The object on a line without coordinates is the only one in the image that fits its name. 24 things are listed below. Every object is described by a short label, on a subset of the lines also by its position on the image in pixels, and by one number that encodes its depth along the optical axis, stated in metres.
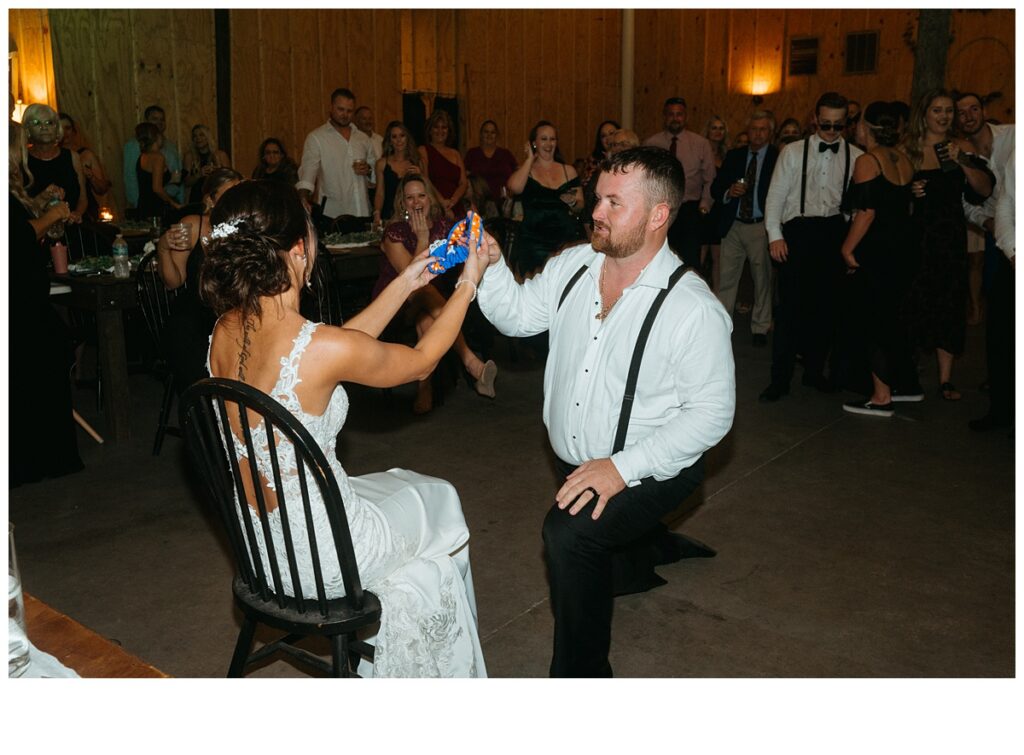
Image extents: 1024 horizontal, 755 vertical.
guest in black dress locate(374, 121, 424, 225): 6.55
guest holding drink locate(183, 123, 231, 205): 7.81
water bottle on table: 4.26
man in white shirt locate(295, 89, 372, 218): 6.89
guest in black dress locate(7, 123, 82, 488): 3.57
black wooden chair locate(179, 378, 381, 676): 1.75
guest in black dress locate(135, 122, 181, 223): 7.70
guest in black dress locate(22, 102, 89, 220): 5.82
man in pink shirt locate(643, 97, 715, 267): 6.78
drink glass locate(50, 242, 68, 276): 4.38
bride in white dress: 1.89
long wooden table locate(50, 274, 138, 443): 4.14
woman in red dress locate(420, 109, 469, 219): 6.94
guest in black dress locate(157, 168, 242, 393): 3.47
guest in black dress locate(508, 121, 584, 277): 5.88
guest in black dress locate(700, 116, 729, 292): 6.98
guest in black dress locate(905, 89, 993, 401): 4.45
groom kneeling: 2.16
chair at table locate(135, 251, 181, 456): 3.97
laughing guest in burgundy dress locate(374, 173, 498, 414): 4.60
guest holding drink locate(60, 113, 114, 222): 7.19
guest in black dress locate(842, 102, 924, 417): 4.43
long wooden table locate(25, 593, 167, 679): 1.39
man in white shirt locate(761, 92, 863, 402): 4.82
